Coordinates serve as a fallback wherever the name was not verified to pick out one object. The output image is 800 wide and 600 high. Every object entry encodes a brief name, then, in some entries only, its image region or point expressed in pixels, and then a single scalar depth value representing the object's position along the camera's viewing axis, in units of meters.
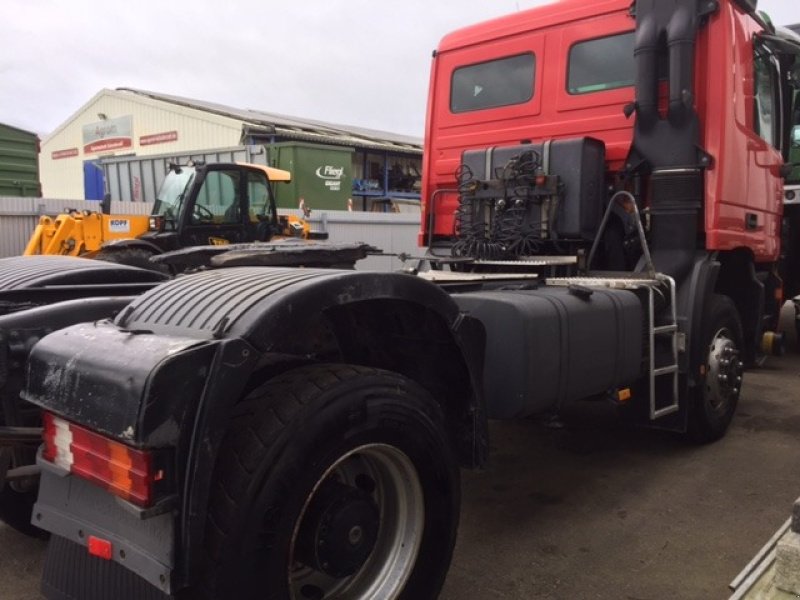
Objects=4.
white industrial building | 25.02
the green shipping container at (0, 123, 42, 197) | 13.43
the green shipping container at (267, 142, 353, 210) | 18.55
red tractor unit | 1.90
